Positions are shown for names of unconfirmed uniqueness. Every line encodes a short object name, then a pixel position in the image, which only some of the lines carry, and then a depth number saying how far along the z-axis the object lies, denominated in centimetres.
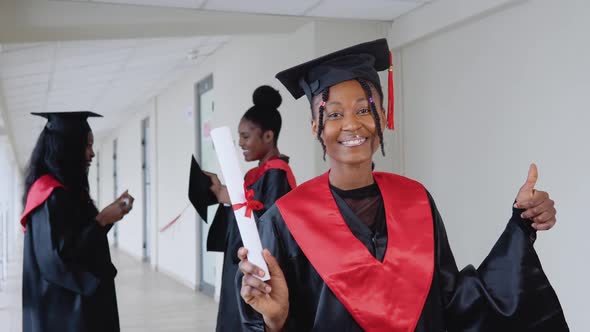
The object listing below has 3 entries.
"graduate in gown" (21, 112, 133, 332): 273
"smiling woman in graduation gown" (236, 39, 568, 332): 133
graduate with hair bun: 296
